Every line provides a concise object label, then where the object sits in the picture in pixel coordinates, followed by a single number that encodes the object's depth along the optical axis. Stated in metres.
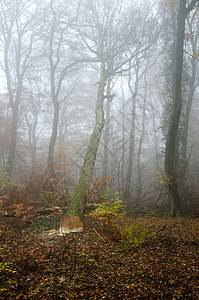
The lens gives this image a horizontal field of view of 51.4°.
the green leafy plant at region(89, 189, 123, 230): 4.67
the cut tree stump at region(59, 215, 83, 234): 5.36
